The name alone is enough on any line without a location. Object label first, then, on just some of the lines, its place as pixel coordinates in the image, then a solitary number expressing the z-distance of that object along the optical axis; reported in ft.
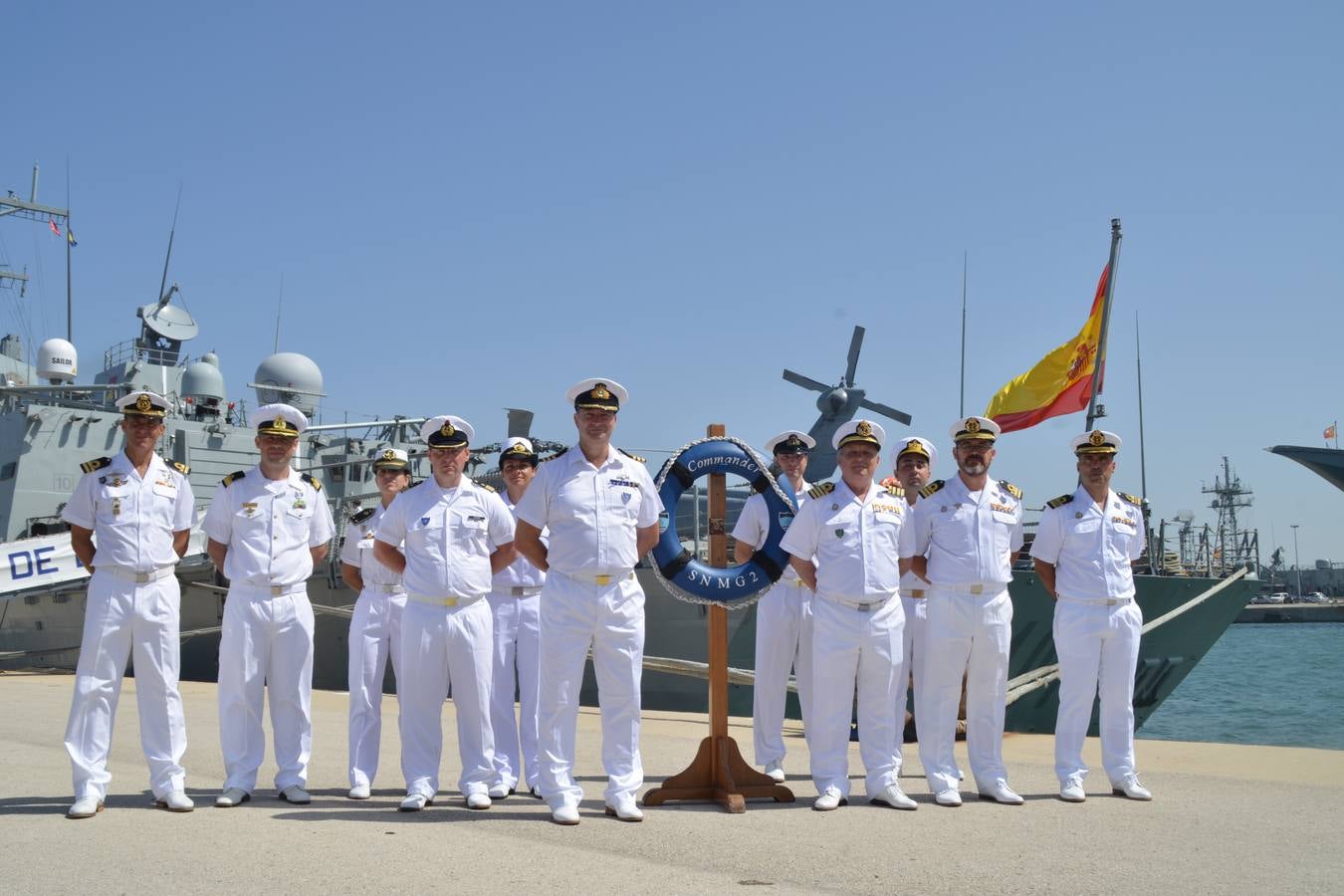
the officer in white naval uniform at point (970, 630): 15.38
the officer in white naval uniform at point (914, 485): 17.80
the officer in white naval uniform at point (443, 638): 14.55
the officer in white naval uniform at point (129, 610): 13.70
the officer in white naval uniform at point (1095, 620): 15.75
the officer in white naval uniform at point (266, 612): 14.46
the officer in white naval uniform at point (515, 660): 15.69
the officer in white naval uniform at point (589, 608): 13.84
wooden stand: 14.97
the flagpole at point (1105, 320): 33.58
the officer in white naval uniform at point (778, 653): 18.60
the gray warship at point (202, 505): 36.14
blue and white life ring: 15.20
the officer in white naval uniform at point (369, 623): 15.49
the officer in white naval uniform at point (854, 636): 14.82
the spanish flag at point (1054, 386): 36.99
